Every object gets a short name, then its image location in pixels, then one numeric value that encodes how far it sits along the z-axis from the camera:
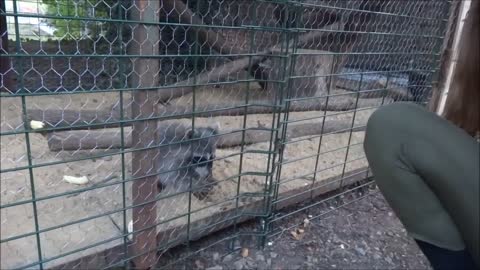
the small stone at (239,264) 2.08
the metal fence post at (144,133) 1.49
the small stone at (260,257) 2.16
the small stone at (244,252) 2.18
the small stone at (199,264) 2.06
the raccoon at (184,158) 2.23
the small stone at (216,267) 2.05
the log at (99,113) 2.39
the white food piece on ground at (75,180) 2.28
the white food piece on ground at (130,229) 1.79
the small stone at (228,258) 2.13
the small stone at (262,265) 2.09
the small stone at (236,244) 2.22
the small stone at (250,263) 2.10
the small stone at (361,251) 2.28
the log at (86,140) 2.52
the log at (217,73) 3.05
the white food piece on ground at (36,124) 2.67
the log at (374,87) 3.38
